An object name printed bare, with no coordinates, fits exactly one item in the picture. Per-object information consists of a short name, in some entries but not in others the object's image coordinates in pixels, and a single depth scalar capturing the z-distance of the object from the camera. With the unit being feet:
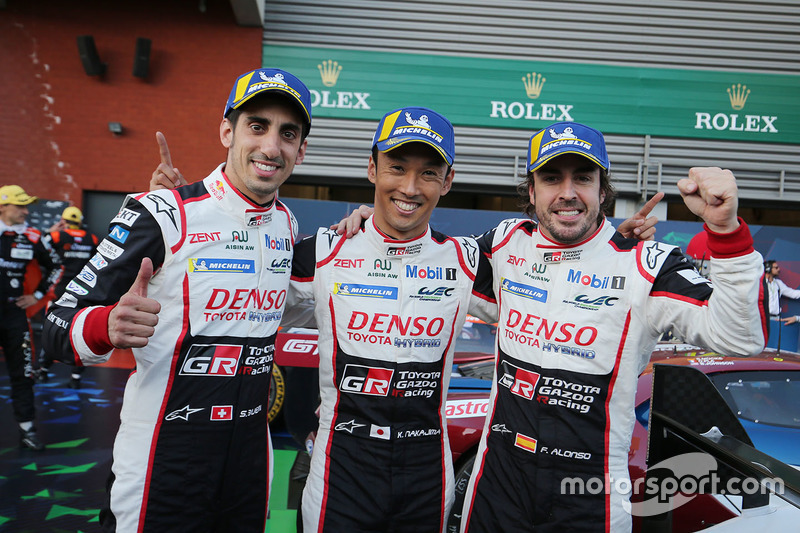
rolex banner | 29.48
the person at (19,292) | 14.32
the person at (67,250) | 21.16
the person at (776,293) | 24.32
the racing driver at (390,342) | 5.91
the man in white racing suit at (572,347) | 5.85
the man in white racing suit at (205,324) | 5.33
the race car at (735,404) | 8.59
